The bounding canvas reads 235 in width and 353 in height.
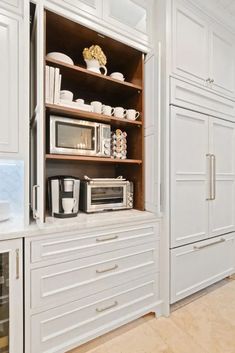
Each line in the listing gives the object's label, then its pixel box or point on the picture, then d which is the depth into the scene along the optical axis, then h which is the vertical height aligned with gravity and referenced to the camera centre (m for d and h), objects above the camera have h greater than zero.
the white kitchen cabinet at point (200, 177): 1.76 -0.01
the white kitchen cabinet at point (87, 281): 1.20 -0.70
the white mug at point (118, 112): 1.75 +0.53
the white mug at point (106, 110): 1.69 +0.53
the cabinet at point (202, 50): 1.74 +1.16
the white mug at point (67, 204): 1.48 -0.20
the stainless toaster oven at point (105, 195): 1.66 -0.16
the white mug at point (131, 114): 1.79 +0.53
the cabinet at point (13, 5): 1.25 +1.03
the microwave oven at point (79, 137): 1.49 +0.29
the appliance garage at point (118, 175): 1.24 +0.00
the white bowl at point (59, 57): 1.47 +0.84
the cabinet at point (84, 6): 1.36 +1.14
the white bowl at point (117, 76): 1.73 +0.82
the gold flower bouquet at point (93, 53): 1.60 +0.94
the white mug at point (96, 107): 1.64 +0.54
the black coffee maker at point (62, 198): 1.48 -0.16
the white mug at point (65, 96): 1.50 +0.57
